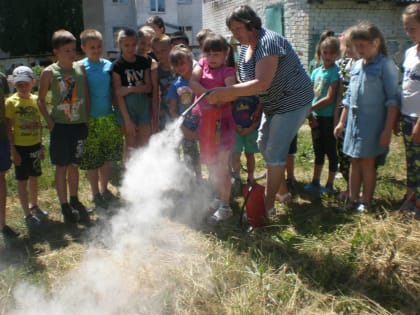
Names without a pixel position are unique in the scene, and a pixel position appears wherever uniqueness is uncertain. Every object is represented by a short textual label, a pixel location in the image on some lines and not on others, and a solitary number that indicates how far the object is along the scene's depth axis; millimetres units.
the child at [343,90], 4428
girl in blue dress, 3656
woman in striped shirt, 3318
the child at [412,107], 3471
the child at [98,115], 4348
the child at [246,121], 4243
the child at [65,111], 4039
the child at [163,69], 4898
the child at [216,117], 3838
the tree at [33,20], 33938
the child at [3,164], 3744
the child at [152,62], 4648
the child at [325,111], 4465
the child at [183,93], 4285
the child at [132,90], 4457
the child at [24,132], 3979
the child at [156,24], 5966
